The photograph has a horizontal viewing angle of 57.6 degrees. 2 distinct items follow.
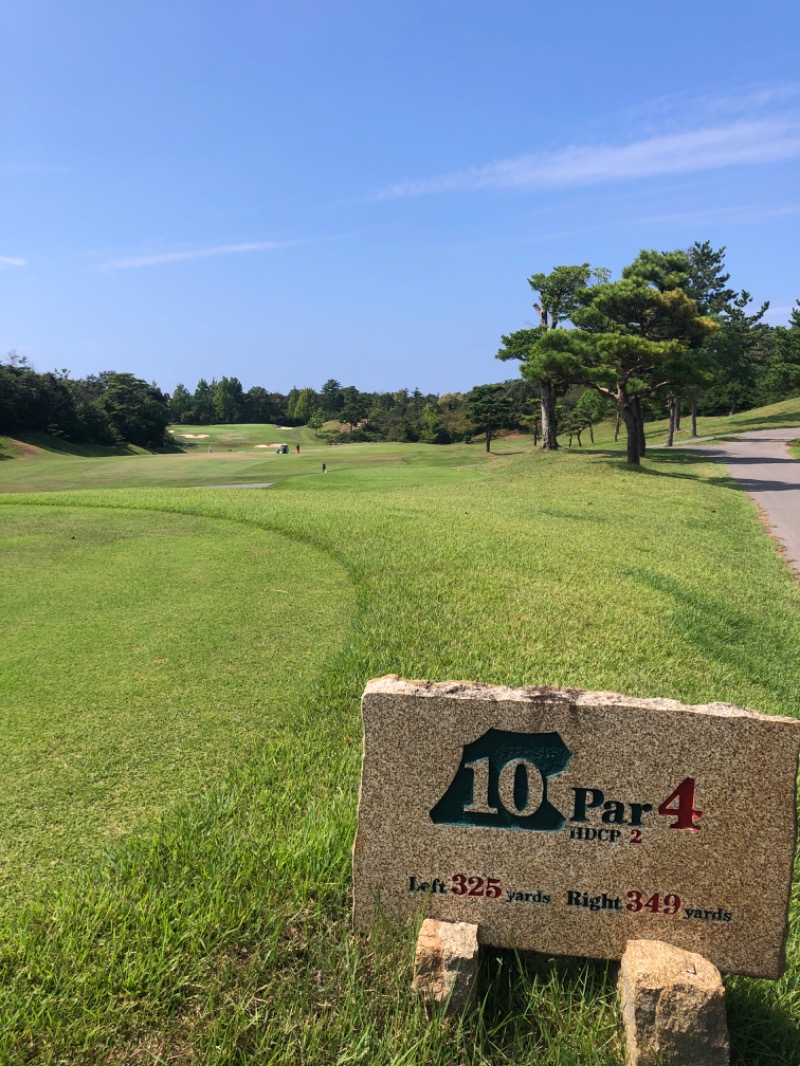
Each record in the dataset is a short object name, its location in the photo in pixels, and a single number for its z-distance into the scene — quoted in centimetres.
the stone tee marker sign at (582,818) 224
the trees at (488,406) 4409
